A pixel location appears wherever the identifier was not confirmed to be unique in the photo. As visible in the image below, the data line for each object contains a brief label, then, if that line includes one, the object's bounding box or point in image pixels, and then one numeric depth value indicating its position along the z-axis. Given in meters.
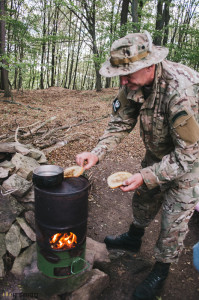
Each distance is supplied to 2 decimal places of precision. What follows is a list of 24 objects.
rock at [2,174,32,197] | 2.88
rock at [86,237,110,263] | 2.61
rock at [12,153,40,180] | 3.21
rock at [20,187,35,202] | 2.99
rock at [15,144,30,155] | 3.74
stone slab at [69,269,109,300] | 2.21
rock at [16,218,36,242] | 2.70
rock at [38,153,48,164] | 3.93
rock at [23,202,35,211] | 3.00
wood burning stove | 1.88
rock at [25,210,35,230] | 2.84
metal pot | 1.86
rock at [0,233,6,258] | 2.52
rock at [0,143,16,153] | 3.71
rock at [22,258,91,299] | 2.20
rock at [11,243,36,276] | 2.43
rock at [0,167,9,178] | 3.02
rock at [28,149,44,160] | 3.86
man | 1.78
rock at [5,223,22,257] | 2.56
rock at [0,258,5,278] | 2.36
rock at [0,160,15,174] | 3.18
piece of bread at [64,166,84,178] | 2.18
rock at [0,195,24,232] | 2.65
